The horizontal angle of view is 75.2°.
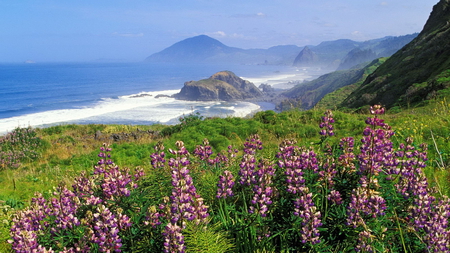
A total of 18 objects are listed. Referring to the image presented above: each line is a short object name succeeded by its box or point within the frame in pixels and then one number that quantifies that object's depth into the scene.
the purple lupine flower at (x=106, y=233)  2.50
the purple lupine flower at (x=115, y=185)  2.99
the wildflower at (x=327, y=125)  3.75
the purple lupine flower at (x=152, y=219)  2.75
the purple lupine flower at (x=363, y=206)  2.76
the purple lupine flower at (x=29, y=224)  2.42
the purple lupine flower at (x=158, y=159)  3.81
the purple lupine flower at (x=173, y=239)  2.46
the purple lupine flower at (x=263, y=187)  2.93
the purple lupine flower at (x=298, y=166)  3.03
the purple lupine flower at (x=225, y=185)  3.17
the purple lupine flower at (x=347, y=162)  3.61
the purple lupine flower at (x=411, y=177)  3.03
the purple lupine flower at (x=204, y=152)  4.57
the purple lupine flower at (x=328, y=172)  3.34
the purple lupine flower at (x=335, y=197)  3.11
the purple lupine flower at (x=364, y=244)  2.50
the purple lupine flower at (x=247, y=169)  3.25
